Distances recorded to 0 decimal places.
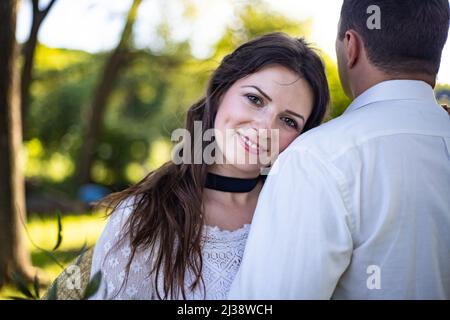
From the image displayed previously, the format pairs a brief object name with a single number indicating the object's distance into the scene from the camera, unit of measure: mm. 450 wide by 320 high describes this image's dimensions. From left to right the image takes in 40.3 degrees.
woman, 2160
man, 1603
